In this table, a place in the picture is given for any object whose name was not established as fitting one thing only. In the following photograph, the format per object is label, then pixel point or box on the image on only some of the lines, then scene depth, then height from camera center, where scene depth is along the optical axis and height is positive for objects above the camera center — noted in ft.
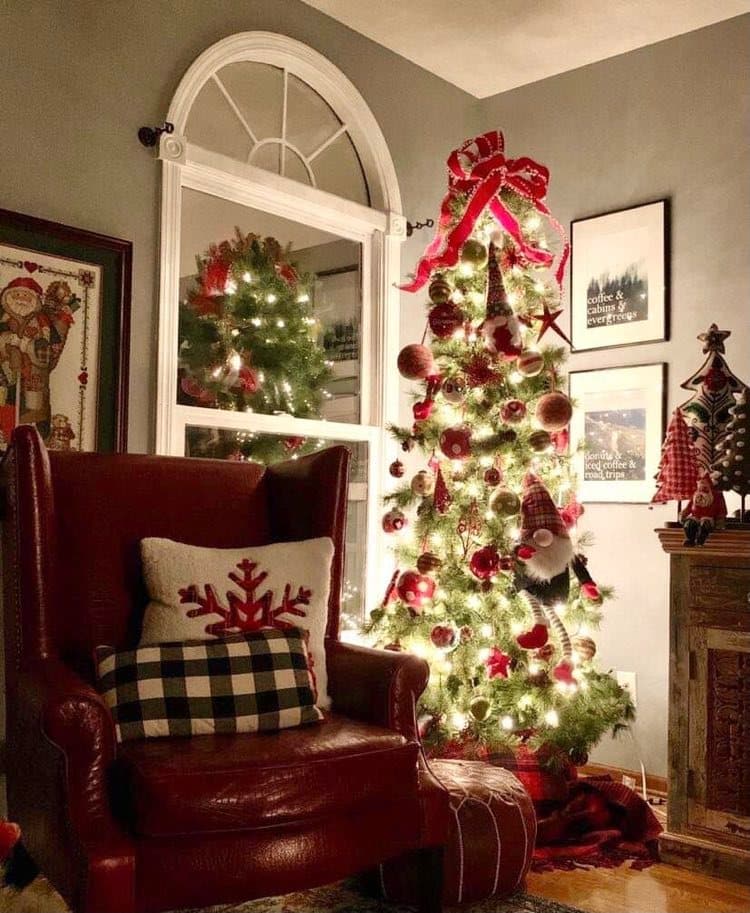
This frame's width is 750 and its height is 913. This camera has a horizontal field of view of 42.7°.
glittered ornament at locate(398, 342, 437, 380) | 10.60 +1.22
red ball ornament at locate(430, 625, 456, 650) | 10.02 -1.72
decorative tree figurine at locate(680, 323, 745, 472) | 9.50 +0.76
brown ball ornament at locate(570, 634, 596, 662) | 10.43 -1.89
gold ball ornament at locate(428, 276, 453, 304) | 10.74 +2.04
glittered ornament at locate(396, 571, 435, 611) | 10.35 -1.27
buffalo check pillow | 6.91 -1.62
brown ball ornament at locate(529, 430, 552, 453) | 10.32 +0.36
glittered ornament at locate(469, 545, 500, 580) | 10.01 -0.93
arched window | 10.95 +2.57
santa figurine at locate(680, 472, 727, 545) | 8.97 -0.35
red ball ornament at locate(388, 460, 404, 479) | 10.80 +0.02
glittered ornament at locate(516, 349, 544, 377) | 10.28 +1.19
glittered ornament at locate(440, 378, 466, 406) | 10.44 +0.90
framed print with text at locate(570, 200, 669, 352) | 12.29 +2.61
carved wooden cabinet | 8.80 -2.16
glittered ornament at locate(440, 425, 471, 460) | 10.24 +0.32
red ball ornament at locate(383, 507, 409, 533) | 10.67 -0.55
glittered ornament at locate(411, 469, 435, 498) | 10.66 -0.13
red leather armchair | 6.06 -1.92
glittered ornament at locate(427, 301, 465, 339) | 10.56 +1.69
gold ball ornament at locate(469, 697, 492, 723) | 10.02 -2.46
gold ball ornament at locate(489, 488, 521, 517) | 10.11 -0.31
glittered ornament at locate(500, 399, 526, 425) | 10.28 +0.67
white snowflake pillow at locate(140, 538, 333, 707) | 7.64 -0.99
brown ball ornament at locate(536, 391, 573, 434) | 10.20 +0.68
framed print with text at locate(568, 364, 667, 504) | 12.23 +0.60
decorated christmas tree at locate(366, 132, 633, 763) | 10.15 -0.39
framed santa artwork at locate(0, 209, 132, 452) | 9.23 +1.36
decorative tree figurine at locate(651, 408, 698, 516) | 9.43 +0.11
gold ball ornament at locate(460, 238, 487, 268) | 10.77 +2.48
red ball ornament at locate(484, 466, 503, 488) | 10.30 -0.04
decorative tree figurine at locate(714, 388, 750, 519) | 9.11 +0.21
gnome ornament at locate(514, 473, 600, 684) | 9.86 -0.95
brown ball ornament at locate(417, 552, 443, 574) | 10.33 -0.97
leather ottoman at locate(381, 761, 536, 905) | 7.84 -3.10
